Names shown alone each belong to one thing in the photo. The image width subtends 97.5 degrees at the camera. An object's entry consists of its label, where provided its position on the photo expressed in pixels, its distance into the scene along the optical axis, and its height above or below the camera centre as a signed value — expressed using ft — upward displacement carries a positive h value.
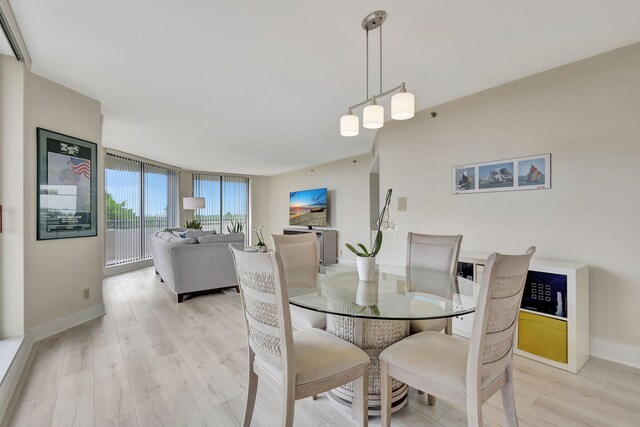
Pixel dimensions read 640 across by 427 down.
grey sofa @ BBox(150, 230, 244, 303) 12.16 -2.23
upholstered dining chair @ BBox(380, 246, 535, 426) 3.68 -2.21
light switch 12.02 +0.41
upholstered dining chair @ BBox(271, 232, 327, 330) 6.48 -1.47
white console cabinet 6.97 -2.66
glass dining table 4.63 -1.62
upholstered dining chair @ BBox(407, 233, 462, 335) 7.07 -1.07
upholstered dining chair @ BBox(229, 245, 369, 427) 3.88 -2.18
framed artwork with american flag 8.68 +0.90
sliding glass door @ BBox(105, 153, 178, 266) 18.21 +0.53
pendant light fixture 5.40 +2.12
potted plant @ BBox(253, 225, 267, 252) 16.47 -2.03
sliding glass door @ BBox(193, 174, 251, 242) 27.02 +1.33
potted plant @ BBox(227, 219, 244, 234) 27.41 -1.19
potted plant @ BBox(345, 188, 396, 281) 6.24 -1.04
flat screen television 22.38 +0.50
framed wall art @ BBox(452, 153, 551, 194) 8.43 +1.27
